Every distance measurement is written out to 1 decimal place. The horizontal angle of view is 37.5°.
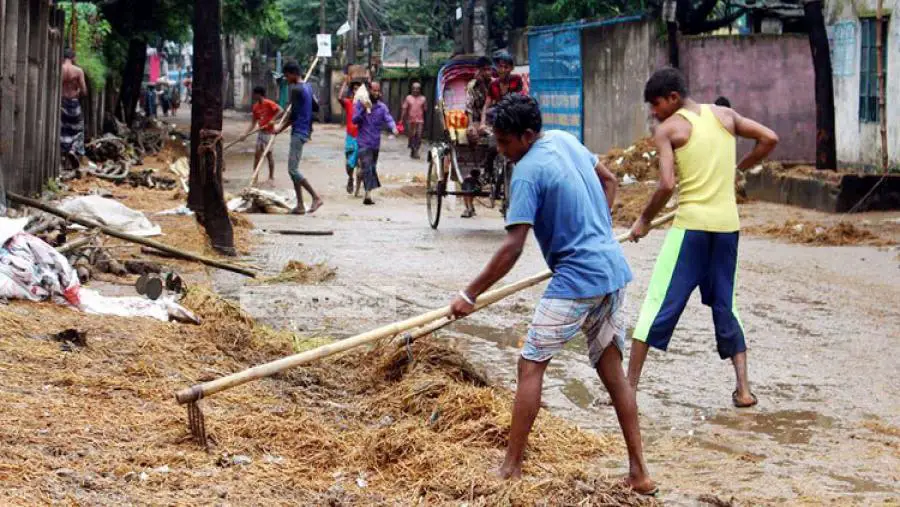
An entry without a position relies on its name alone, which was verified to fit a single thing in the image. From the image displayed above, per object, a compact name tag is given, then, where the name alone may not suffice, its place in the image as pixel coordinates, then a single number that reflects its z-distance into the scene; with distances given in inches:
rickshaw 633.6
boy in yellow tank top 281.6
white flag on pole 2046.0
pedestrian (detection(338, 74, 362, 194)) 848.9
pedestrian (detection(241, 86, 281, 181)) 863.7
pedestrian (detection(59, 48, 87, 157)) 843.4
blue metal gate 1131.9
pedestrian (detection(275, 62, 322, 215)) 728.3
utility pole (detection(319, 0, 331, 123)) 2239.2
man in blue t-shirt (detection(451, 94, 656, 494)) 213.6
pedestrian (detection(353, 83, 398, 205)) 813.2
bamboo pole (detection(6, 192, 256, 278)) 426.9
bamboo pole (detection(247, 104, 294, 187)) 743.7
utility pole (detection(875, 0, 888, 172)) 711.1
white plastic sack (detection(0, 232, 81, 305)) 331.9
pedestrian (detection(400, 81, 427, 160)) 1334.9
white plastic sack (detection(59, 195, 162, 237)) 501.7
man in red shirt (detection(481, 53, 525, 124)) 607.5
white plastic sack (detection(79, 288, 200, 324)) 342.0
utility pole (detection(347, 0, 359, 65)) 2090.3
